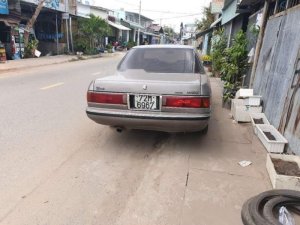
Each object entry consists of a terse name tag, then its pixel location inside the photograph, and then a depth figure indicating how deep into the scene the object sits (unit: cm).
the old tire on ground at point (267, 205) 212
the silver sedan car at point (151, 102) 310
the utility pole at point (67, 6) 2006
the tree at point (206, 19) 2399
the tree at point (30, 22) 1550
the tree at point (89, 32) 2184
